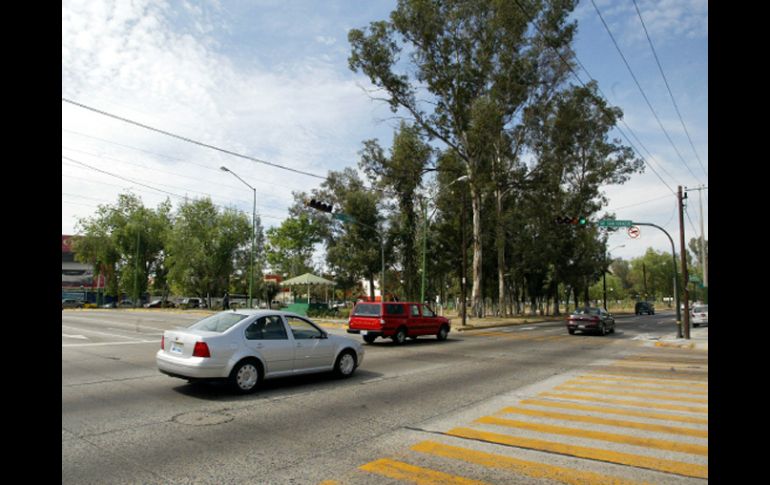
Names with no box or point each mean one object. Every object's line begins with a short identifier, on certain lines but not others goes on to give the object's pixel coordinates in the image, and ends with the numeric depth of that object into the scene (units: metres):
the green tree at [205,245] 59.00
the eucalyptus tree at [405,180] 39.75
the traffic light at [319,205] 22.32
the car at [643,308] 68.05
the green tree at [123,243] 70.00
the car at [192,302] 65.21
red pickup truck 19.95
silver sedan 8.78
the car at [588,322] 28.23
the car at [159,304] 70.88
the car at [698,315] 37.89
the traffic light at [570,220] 26.07
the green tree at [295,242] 63.03
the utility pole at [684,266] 24.94
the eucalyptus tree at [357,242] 51.03
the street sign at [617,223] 26.60
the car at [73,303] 65.01
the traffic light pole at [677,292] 25.62
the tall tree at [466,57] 36.00
